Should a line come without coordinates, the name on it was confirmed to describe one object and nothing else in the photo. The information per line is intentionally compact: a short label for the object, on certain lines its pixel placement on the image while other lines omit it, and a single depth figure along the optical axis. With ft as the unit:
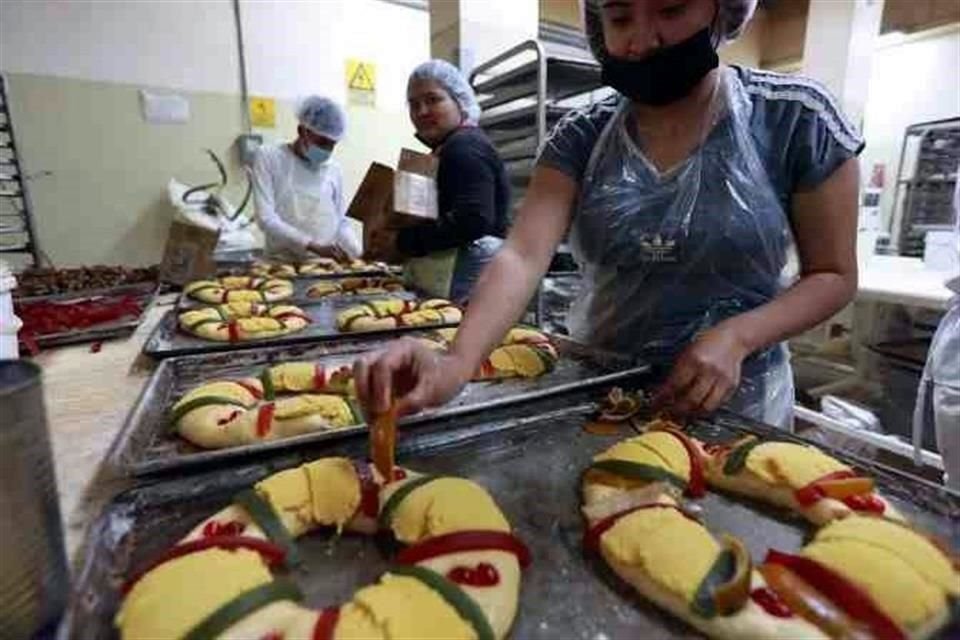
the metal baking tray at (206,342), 3.93
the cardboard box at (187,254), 7.00
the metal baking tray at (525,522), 1.68
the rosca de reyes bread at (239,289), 5.78
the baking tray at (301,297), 5.72
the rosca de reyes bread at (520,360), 3.69
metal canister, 1.29
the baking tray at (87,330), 4.12
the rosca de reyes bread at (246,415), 2.61
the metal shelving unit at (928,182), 15.21
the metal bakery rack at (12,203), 9.46
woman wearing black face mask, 2.85
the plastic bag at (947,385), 4.91
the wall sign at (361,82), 13.69
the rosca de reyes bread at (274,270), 7.54
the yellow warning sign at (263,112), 12.61
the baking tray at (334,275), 7.49
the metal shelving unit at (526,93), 8.13
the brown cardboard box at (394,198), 5.86
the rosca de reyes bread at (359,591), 1.51
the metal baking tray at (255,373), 2.33
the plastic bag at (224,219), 8.58
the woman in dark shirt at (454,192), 5.99
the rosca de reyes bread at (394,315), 4.70
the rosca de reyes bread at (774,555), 1.58
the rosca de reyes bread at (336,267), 7.79
